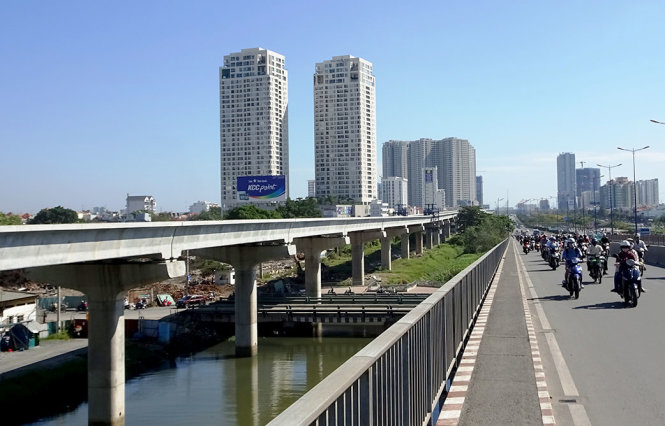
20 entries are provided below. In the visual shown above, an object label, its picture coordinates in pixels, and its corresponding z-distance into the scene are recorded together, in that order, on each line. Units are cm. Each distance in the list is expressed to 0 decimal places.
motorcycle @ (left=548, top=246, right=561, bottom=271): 4000
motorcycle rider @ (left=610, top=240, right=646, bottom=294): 1961
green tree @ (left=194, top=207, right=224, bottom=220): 15269
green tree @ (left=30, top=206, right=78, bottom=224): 11956
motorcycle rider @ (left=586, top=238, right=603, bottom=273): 2916
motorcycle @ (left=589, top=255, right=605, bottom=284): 2914
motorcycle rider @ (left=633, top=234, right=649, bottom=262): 2914
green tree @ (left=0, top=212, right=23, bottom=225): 7082
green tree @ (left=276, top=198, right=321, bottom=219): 12900
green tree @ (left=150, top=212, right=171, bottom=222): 15475
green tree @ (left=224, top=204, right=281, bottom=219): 9269
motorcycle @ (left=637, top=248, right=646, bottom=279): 2900
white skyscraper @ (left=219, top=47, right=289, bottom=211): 19038
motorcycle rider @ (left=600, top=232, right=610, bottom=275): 3897
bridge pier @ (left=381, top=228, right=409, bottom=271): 8256
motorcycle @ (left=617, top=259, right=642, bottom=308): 1942
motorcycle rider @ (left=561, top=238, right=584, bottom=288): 2180
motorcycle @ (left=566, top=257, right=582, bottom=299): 2202
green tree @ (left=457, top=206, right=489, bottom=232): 13560
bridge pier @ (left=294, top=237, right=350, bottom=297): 5350
